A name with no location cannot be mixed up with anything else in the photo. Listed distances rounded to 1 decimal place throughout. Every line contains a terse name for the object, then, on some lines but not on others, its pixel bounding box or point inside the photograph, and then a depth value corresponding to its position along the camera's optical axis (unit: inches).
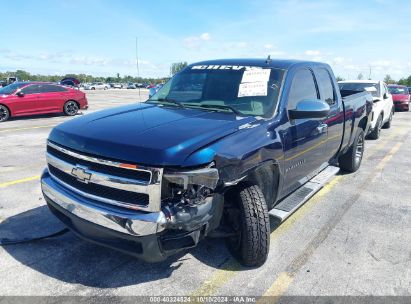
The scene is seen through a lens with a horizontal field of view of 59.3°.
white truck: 416.8
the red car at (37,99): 558.9
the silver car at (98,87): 2632.9
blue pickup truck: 104.8
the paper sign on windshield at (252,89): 152.6
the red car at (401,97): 837.8
